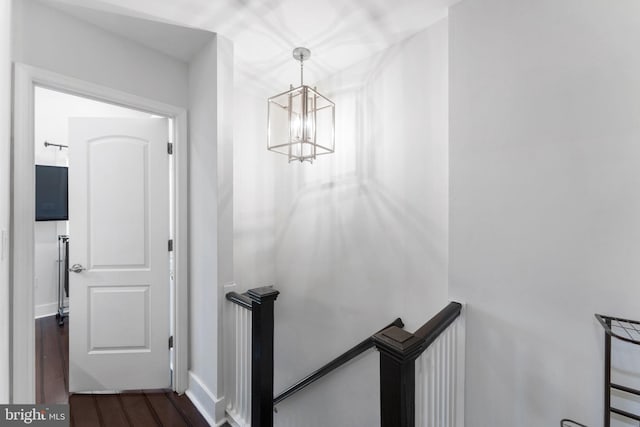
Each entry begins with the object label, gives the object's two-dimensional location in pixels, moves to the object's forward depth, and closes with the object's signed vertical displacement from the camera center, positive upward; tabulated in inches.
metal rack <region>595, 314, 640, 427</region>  41.8 -20.6
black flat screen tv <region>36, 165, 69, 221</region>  127.6 +9.6
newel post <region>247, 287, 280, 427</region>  63.2 -34.8
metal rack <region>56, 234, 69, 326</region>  136.6 -31.1
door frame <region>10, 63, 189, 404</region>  57.6 -2.2
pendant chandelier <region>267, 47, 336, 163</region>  63.6 +27.6
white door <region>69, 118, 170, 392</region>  82.9 -13.4
